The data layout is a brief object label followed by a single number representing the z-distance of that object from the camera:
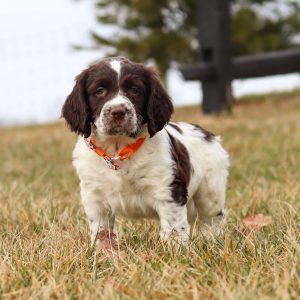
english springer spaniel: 3.58
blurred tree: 20.36
